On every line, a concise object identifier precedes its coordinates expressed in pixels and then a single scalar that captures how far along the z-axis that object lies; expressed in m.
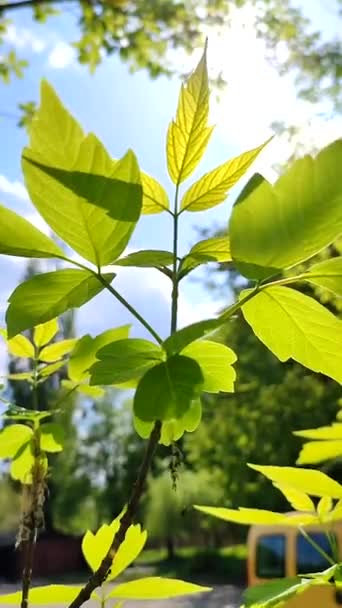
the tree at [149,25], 1.62
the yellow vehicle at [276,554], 3.02
